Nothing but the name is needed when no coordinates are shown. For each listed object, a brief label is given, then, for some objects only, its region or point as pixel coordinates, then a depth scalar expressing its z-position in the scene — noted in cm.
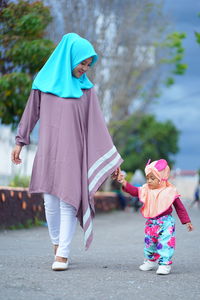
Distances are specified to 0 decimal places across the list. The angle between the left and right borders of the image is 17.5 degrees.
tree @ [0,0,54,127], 1284
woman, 571
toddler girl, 569
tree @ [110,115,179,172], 6200
